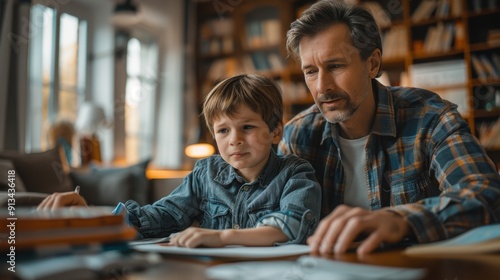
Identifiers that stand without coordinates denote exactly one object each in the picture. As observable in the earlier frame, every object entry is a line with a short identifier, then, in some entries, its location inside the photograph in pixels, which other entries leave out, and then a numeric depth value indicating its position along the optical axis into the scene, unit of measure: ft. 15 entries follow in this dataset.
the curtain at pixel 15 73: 10.36
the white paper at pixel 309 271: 1.42
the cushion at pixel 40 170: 8.95
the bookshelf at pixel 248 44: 15.24
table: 1.52
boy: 3.12
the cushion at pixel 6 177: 7.89
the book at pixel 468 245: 1.93
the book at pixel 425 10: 13.03
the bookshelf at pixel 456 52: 12.36
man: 3.75
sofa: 8.95
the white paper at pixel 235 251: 1.96
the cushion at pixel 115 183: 9.80
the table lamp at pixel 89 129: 11.44
